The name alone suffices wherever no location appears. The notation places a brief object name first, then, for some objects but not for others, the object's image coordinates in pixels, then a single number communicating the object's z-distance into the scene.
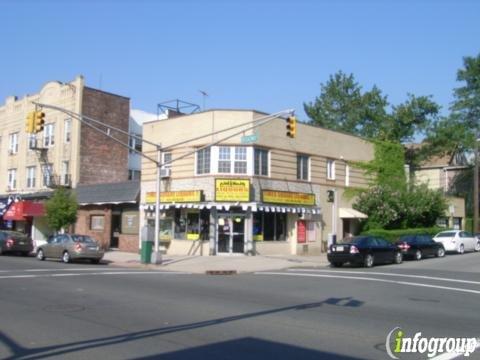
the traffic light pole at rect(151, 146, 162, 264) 26.78
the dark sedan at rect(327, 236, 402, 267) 25.62
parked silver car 27.66
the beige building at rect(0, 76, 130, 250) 42.53
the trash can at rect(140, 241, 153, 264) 27.02
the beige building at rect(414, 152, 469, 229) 56.34
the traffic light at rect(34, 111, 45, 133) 22.70
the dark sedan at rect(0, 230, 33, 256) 33.03
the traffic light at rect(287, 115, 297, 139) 23.47
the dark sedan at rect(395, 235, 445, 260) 29.83
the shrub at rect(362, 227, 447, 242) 34.97
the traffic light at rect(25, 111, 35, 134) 22.77
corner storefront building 31.16
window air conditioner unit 31.91
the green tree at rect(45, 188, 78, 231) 35.75
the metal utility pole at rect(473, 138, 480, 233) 43.41
